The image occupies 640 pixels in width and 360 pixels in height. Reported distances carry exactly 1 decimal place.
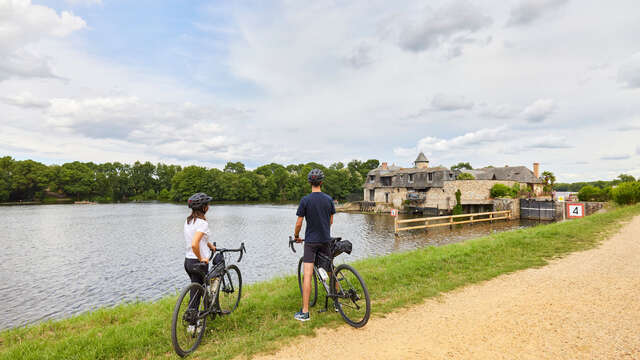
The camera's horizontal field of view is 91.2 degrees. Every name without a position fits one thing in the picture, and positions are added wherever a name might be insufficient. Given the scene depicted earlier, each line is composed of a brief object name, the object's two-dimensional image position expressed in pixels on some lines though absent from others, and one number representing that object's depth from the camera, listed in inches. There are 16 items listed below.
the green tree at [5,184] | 3393.2
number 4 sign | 765.0
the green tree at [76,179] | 3905.0
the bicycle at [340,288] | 196.2
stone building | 1802.4
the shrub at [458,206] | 1774.1
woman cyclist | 185.0
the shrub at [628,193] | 1200.6
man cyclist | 199.2
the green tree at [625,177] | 2550.2
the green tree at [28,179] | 3545.8
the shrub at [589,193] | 1711.9
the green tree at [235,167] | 4761.3
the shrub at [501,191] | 1731.1
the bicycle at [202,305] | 177.3
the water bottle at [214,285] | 203.3
